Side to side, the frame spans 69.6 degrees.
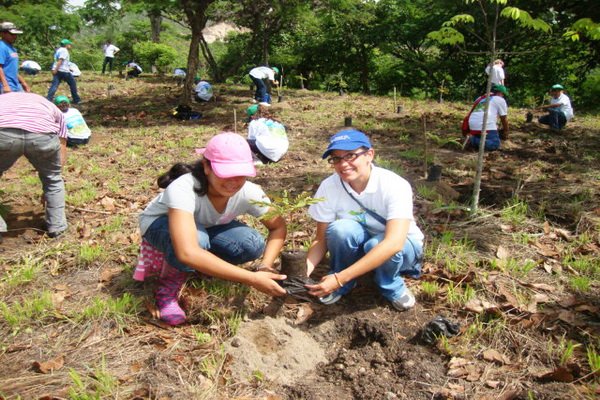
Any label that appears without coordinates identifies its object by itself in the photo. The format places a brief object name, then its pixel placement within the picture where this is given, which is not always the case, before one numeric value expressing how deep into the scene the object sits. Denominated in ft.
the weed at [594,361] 6.76
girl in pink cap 7.50
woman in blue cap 7.75
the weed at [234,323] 8.22
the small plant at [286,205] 7.38
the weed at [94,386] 6.45
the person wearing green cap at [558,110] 28.09
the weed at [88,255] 10.91
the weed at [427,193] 14.76
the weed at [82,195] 14.94
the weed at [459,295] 8.99
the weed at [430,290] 9.27
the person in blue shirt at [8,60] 18.96
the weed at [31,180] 17.09
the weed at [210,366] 7.19
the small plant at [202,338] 8.09
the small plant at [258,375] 7.27
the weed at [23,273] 9.89
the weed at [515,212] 12.60
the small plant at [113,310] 8.66
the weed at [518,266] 9.89
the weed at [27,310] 8.47
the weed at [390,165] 17.83
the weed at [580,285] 9.32
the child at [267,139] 19.92
